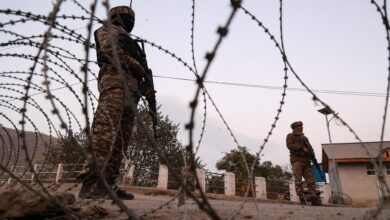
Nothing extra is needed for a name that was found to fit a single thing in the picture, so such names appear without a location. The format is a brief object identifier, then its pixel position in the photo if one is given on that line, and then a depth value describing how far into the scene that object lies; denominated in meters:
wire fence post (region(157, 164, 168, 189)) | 12.25
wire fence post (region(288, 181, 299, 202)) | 14.77
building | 20.36
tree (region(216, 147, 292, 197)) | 27.12
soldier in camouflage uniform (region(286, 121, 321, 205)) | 6.62
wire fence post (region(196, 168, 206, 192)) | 12.41
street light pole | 16.58
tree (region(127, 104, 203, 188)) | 18.71
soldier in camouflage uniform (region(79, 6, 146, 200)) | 2.89
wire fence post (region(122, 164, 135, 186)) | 11.57
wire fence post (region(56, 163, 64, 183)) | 14.53
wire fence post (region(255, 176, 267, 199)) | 14.00
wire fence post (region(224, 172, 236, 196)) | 13.41
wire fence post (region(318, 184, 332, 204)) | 13.99
